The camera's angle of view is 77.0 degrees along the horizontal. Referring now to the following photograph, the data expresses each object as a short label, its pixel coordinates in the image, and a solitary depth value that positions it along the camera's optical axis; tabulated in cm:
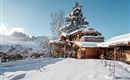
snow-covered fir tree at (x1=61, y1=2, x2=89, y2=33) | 1946
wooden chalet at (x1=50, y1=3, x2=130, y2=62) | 968
